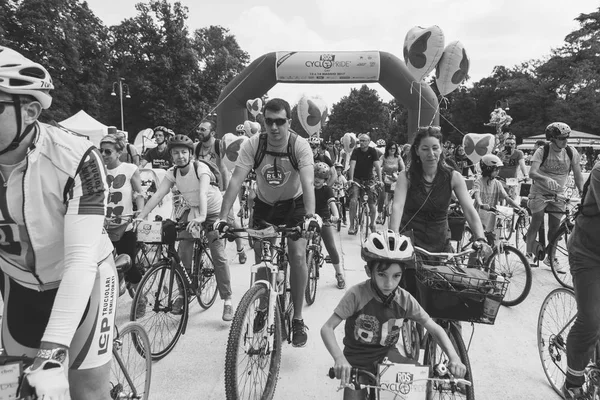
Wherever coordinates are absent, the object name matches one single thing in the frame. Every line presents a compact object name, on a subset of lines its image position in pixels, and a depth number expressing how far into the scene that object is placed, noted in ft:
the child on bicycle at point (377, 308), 6.97
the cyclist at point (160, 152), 24.82
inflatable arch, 51.31
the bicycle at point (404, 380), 5.55
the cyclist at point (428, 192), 9.94
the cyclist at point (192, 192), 13.28
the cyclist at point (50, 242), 4.40
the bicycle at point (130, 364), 7.14
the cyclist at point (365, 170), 26.35
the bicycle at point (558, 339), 8.33
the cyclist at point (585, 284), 7.84
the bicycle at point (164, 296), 10.84
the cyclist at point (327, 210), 16.80
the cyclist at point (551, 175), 17.40
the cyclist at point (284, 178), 10.39
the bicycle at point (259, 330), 7.86
